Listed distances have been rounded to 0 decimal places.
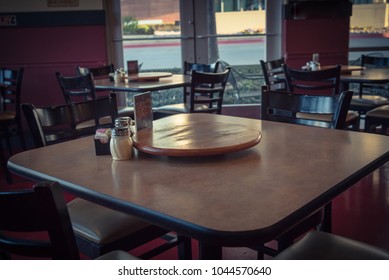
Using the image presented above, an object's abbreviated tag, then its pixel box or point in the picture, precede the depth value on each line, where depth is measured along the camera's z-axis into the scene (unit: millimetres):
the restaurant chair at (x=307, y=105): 2080
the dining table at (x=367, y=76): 3820
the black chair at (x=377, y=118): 3680
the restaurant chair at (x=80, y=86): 3793
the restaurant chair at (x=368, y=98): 4281
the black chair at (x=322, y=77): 3627
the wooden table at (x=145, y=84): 3709
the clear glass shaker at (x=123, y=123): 1681
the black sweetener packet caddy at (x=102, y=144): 1691
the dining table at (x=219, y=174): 1109
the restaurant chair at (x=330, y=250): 1415
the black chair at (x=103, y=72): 4421
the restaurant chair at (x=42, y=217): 1058
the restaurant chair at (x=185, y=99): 4375
